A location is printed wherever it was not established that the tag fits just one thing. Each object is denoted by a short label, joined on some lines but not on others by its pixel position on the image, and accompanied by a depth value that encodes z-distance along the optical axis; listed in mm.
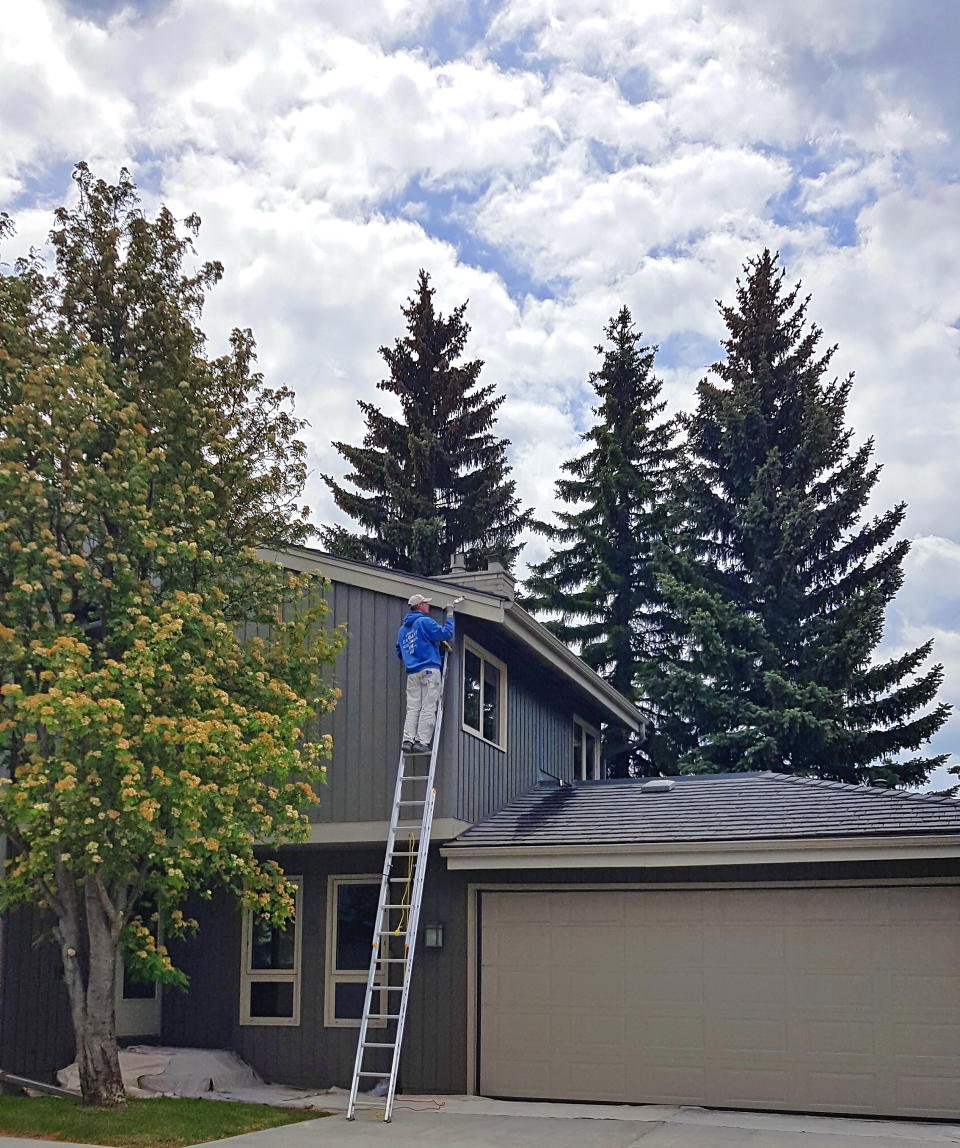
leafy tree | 10109
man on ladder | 13250
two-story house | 11984
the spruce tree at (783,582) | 24328
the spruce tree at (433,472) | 30984
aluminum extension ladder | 12312
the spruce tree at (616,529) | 29984
